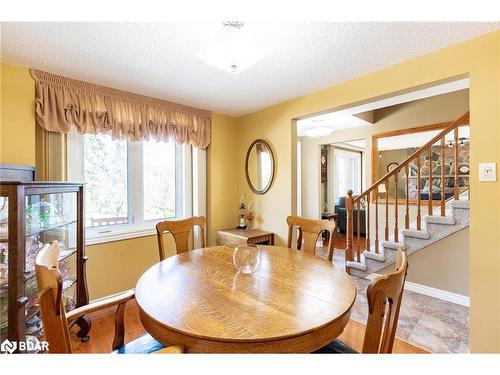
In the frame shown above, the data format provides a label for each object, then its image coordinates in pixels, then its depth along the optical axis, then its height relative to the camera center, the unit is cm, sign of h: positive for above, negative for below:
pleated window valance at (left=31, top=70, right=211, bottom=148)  197 +71
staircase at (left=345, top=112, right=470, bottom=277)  251 -46
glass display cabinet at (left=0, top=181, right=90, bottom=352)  129 -37
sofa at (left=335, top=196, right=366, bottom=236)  560 -75
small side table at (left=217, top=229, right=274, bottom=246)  266 -58
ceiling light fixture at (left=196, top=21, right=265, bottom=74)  119 +71
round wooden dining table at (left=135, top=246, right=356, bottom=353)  78 -47
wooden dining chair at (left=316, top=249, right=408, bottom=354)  65 -35
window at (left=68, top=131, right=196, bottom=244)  234 +6
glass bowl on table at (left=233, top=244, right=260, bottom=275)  133 -41
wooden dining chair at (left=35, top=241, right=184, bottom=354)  72 -37
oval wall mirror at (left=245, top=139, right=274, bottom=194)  289 +25
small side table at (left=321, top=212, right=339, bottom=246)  509 -68
